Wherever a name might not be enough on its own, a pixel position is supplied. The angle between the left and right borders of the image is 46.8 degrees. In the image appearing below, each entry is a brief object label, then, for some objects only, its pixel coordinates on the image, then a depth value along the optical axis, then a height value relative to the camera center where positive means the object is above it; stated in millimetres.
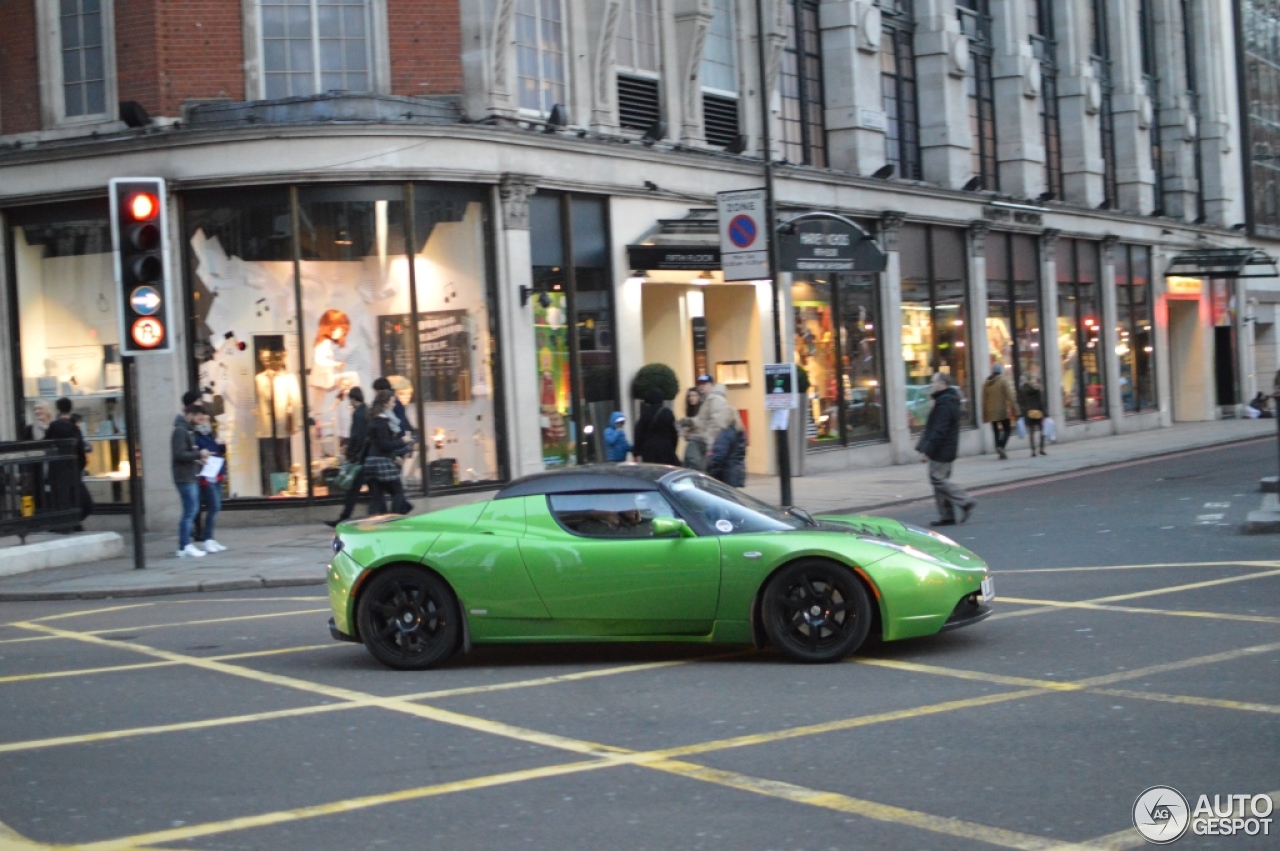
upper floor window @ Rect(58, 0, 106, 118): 21984 +5766
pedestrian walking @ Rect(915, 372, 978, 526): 17625 -507
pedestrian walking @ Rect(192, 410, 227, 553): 18062 -625
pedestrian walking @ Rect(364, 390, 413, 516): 18797 -343
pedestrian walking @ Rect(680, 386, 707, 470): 18766 -419
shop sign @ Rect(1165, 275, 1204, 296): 45156 +3134
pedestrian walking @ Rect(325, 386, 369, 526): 19047 -149
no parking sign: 20531 +2443
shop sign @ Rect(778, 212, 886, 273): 26484 +2889
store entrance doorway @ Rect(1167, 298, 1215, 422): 46656 +738
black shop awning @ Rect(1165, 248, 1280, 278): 42969 +3614
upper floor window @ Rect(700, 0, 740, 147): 27547 +6237
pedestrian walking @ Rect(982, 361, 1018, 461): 30391 -180
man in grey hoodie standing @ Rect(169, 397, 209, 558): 17406 -384
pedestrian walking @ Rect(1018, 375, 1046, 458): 31531 -306
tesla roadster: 9164 -1011
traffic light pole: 16531 -290
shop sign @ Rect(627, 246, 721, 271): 24859 +2650
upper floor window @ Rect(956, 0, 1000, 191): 36719 +7735
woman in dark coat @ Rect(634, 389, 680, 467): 20031 -267
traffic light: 16312 +2010
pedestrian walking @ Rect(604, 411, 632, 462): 21484 -335
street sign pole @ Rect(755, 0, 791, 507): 20188 +2024
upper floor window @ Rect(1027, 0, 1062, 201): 39938 +8445
